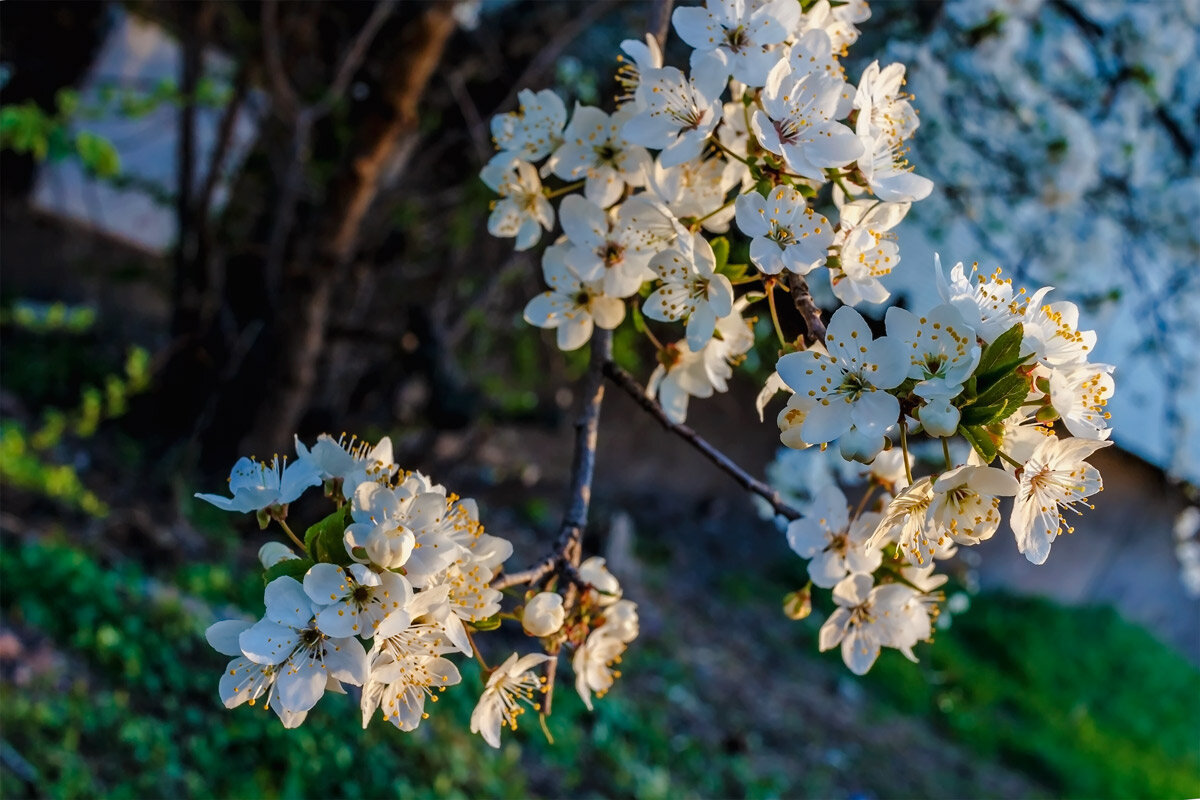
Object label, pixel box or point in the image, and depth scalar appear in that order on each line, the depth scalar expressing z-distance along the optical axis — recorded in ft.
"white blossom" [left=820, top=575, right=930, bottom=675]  1.69
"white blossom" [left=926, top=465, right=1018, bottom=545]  1.49
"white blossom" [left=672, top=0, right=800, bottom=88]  1.58
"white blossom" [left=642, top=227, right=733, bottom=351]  1.59
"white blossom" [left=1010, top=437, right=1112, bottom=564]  1.51
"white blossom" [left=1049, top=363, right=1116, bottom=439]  1.49
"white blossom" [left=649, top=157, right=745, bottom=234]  1.63
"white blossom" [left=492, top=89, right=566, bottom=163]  1.73
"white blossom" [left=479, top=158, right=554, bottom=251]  1.76
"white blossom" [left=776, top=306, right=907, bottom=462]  1.48
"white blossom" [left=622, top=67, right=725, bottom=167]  1.57
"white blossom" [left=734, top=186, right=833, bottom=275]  1.54
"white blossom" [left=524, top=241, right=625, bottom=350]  1.71
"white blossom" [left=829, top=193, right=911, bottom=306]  1.58
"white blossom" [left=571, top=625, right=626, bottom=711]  1.68
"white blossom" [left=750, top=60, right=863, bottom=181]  1.54
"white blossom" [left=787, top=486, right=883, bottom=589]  1.67
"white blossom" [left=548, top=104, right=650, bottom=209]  1.68
